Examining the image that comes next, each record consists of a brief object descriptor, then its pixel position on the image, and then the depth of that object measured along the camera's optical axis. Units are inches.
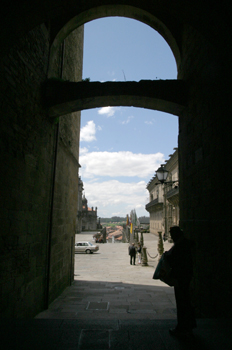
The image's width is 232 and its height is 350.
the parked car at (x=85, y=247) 869.2
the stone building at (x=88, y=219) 2508.6
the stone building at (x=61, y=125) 143.9
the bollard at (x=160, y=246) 542.9
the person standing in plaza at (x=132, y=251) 544.1
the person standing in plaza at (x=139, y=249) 574.6
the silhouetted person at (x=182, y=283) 113.0
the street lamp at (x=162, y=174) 329.5
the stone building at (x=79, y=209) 1972.1
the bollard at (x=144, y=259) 541.6
